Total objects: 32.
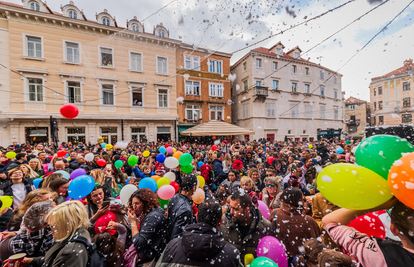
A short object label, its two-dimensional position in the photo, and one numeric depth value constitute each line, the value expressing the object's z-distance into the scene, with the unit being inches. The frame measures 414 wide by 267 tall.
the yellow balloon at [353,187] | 44.8
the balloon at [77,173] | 139.1
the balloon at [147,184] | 108.3
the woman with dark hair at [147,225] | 70.5
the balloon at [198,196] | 99.9
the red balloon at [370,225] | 57.8
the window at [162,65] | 608.1
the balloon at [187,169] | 164.6
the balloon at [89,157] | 214.8
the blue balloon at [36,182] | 138.4
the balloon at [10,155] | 231.1
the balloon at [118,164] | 187.8
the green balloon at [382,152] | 48.3
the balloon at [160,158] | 218.5
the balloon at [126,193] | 103.9
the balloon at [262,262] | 47.8
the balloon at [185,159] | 159.6
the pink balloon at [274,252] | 63.4
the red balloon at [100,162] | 193.5
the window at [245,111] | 771.4
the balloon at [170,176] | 145.9
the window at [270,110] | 764.4
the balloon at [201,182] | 143.7
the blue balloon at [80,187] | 94.8
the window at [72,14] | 510.3
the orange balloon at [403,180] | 37.9
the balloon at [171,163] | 166.1
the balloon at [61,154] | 227.6
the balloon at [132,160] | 197.9
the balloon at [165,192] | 101.0
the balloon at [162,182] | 124.2
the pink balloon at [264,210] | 99.8
